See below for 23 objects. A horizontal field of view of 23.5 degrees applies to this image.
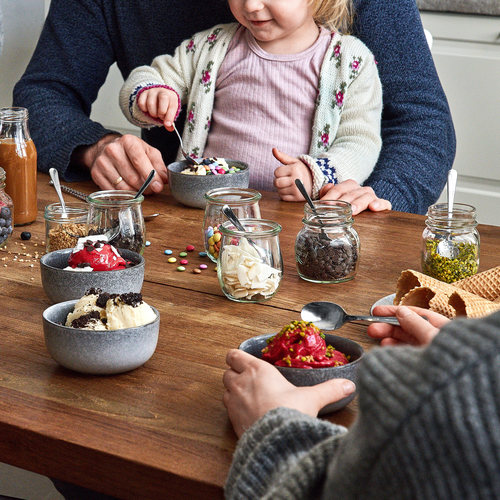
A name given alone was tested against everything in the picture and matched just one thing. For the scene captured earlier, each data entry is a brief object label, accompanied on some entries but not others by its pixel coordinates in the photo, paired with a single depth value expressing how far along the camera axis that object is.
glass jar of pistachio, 1.37
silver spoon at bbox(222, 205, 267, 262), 1.35
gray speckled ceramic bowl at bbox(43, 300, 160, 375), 1.11
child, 1.90
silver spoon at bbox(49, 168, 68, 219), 1.46
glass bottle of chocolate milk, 1.56
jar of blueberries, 1.46
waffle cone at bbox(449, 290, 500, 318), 1.20
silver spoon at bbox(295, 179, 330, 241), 1.37
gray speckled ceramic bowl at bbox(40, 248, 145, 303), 1.25
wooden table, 1.03
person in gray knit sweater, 0.66
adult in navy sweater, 1.79
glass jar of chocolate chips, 1.37
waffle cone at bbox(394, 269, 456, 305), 1.25
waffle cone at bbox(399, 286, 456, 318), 1.23
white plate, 1.30
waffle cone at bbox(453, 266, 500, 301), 1.29
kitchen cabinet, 2.87
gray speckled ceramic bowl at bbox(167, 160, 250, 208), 1.67
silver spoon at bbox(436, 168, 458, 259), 1.37
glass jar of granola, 1.43
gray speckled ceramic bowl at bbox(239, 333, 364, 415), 1.08
